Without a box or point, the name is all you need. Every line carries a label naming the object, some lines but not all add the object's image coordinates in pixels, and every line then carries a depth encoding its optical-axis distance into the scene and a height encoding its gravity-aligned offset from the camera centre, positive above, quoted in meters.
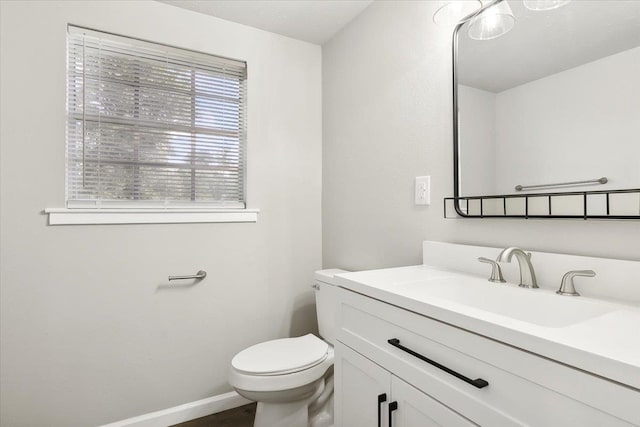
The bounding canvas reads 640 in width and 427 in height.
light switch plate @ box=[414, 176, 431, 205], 1.52 +0.12
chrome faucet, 1.02 -0.16
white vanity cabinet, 0.56 -0.35
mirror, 0.93 +0.33
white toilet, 1.48 -0.71
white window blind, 1.69 +0.51
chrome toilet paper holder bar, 1.87 -0.33
